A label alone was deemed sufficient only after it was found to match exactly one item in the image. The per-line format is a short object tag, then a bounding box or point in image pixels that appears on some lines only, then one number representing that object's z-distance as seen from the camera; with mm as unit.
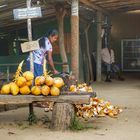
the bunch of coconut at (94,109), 5466
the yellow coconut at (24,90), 4963
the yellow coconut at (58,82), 4952
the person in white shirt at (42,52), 6209
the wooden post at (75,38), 7473
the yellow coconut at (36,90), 4900
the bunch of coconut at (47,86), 4872
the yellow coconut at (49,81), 4922
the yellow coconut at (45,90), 4861
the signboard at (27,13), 5283
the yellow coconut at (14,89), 4949
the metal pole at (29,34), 5318
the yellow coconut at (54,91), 4866
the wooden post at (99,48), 10971
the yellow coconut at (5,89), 5002
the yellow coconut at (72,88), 5397
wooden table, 4856
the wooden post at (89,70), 10952
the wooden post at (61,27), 8199
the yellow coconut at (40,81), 4945
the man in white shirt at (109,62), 11614
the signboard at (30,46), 5276
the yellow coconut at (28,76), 5021
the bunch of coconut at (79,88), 5415
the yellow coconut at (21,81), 4952
